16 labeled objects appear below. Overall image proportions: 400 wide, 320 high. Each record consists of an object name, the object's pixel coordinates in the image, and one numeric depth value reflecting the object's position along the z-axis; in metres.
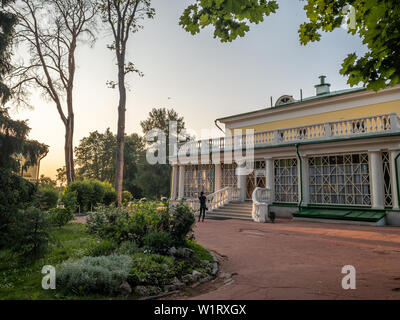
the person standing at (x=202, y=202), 15.00
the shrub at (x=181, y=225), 7.09
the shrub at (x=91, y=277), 4.29
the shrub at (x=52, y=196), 15.59
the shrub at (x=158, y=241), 6.44
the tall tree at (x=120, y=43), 15.50
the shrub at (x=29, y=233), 5.58
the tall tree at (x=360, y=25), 3.24
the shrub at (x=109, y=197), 19.94
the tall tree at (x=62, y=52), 19.30
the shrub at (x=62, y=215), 10.38
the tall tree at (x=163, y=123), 52.59
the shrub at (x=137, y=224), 6.93
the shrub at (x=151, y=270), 4.73
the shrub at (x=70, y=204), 11.28
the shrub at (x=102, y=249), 5.99
